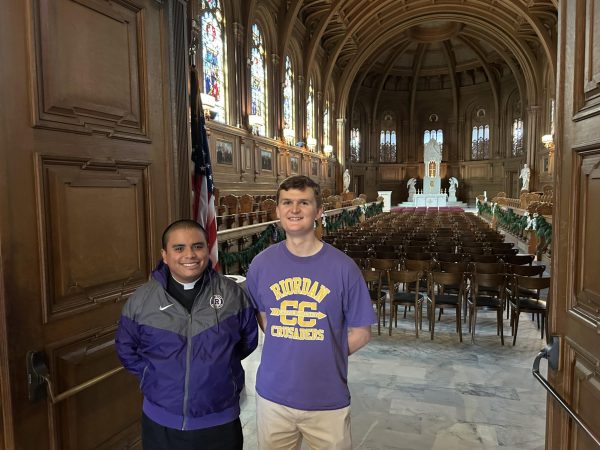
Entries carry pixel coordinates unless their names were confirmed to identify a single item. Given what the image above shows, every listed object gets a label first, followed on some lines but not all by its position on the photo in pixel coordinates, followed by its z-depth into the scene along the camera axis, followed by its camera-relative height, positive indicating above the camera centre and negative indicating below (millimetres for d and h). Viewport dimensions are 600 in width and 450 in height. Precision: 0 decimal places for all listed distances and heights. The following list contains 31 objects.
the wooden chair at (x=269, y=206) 10441 -255
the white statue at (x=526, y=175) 22141 +910
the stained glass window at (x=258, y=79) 14789 +4277
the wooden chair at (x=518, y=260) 5793 -941
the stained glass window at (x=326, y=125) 23975 +4092
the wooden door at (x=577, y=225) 1582 -141
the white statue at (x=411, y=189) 28788 +350
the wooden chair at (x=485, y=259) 5633 -895
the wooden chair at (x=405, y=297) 4930 -1286
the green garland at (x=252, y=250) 6680 -941
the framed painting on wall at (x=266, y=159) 15266 +1397
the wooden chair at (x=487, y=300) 4723 -1281
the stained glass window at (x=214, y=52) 11625 +4194
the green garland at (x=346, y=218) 12581 -816
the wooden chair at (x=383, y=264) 5516 -929
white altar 26953 -408
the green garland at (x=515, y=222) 8422 -805
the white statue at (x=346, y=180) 25469 +927
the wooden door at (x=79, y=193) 1605 +30
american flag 3012 +227
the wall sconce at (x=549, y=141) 19308 +2376
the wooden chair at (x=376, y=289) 5008 -1259
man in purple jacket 1570 -571
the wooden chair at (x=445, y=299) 4852 -1251
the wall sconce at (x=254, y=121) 13453 +2447
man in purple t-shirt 1670 -535
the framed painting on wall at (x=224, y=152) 12109 +1347
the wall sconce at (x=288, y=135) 16844 +2511
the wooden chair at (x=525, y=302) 4578 -1295
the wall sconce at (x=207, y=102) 9524 +2196
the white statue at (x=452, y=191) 27184 +159
